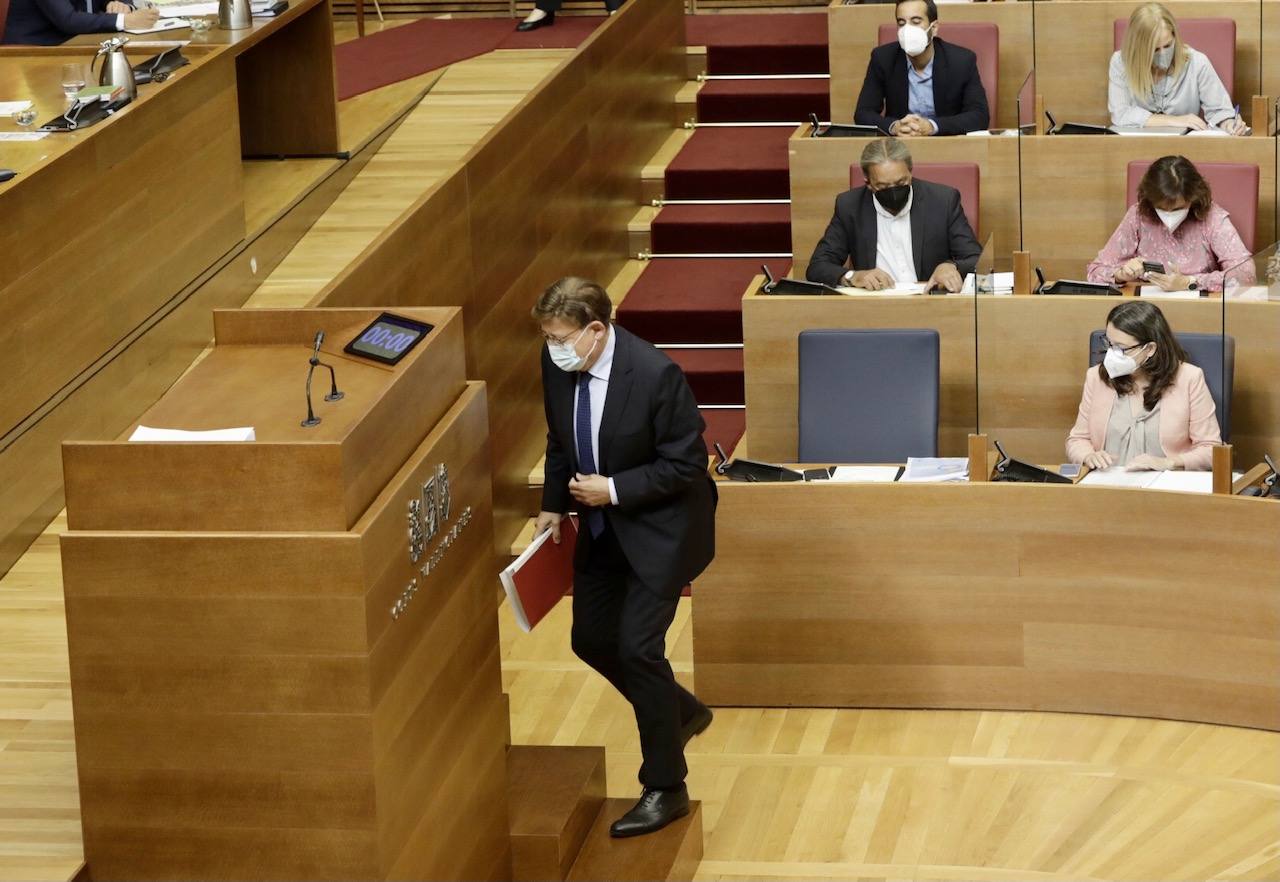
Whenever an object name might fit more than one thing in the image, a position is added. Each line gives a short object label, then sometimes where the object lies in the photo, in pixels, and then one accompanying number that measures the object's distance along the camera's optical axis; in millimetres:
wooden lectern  5254
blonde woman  11211
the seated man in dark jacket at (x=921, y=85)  11359
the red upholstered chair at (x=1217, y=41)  11695
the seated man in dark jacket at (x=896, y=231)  10055
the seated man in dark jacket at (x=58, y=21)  10742
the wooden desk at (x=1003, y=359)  9141
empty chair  9219
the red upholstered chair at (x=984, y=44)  12031
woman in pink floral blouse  9781
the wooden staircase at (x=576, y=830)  6789
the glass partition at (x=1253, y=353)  9008
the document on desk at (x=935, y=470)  8570
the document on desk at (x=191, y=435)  5359
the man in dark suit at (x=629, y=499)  6848
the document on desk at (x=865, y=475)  8609
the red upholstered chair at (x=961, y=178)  10719
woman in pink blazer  8539
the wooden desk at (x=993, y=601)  8305
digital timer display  5961
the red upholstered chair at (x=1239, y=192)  10281
